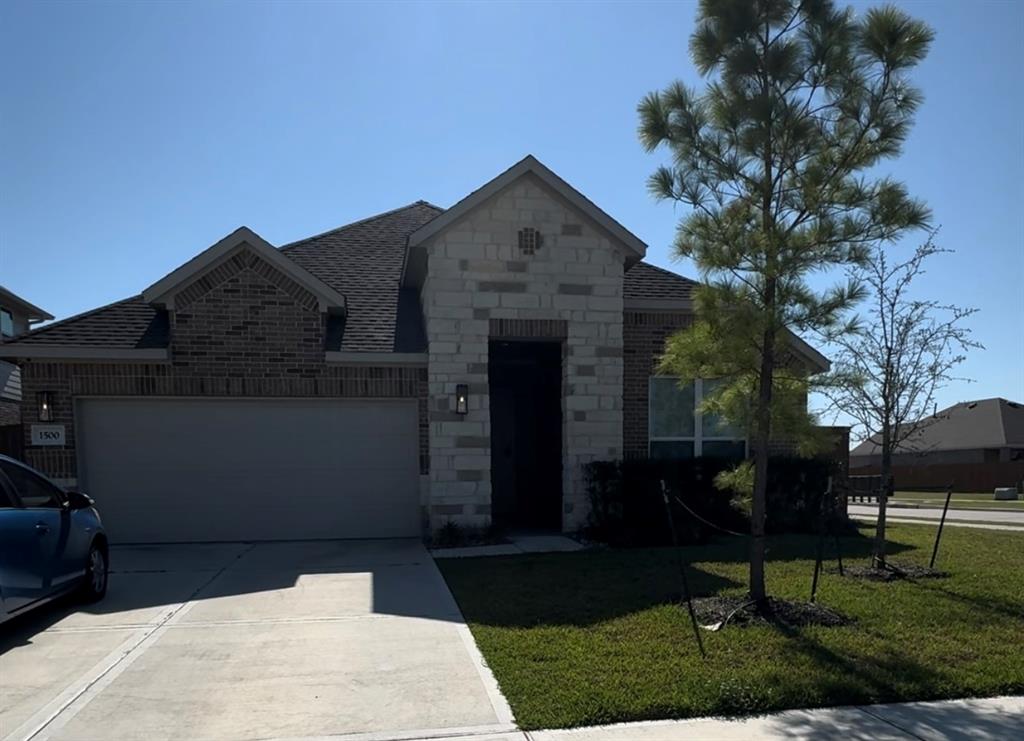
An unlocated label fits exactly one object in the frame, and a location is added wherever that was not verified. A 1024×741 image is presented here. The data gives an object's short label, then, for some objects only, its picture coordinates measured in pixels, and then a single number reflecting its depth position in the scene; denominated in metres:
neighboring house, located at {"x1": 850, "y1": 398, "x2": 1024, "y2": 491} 35.09
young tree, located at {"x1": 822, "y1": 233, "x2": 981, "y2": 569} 8.20
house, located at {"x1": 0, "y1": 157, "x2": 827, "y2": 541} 11.34
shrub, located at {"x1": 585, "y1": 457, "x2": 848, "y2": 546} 11.15
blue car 5.89
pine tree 6.53
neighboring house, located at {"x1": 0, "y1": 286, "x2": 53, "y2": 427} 20.25
